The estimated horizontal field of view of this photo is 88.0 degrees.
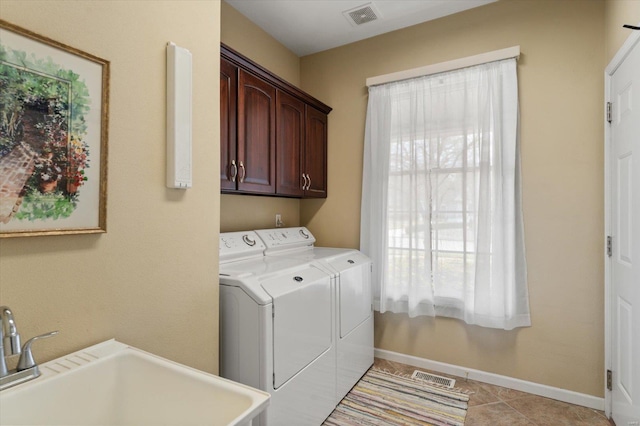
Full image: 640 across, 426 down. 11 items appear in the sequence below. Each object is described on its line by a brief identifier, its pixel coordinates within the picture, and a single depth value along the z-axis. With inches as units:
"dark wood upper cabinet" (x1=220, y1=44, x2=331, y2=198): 82.7
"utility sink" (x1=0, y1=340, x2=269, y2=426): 32.8
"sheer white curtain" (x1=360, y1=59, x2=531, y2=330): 96.0
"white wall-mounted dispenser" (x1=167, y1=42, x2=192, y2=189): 53.3
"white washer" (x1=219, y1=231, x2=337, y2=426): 63.7
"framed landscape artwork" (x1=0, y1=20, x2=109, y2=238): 36.9
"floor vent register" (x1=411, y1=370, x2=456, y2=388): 101.3
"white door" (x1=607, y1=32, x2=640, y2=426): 67.7
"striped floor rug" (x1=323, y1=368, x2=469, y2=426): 83.7
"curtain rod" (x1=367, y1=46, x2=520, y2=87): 96.3
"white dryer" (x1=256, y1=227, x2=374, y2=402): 90.6
